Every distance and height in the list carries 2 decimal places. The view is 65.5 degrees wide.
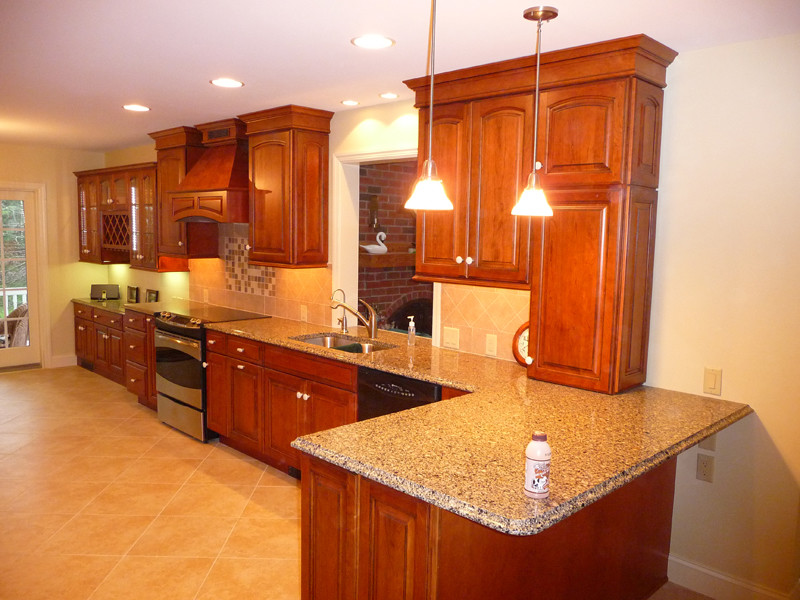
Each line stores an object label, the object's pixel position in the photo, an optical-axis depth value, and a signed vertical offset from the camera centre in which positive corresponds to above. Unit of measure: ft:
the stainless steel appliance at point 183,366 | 15.05 -3.08
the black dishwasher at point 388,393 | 10.04 -2.45
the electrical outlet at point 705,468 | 9.11 -3.15
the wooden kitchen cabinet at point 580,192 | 8.53 +0.84
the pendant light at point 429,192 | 6.82 +0.61
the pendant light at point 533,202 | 6.88 +0.52
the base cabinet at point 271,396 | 11.78 -3.15
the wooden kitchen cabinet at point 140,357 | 17.42 -3.30
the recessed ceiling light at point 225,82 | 11.19 +2.93
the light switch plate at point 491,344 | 11.46 -1.76
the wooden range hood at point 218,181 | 14.98 +1.54
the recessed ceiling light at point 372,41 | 8.62 +2.88
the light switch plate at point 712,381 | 8.91 -1.84
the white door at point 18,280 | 21.63 -1.43
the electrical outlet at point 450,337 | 12.14 -1.75
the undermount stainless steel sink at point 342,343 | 13.25 -2.11
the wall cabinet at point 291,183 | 13.80 +1.39
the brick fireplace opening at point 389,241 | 16.02 +0.16
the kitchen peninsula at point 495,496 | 5.81 -2.26
